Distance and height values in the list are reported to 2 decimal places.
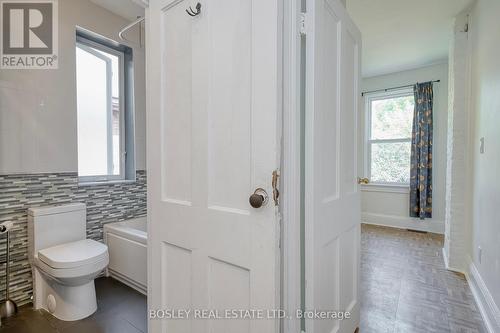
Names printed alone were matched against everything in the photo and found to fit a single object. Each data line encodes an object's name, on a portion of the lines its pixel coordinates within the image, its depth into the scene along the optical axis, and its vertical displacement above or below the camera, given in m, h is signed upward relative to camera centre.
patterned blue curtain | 3.91 +0.11
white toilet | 1.74 -0.71
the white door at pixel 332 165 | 1.06 -0.02
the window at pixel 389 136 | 4.22 +0.42
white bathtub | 2.14 -0.83
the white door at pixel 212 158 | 0.89 +0.01
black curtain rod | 4.10 +1.21
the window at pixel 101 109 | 2.46 +0.52
